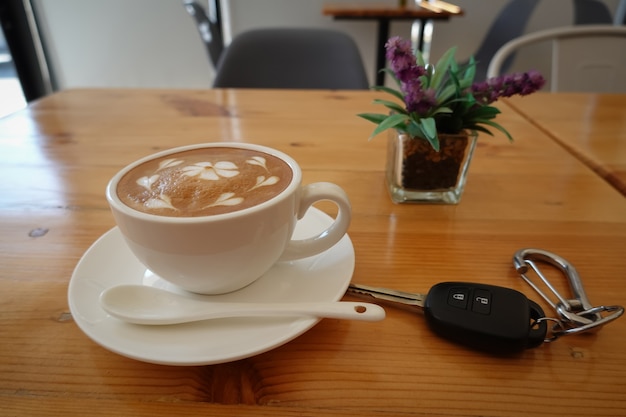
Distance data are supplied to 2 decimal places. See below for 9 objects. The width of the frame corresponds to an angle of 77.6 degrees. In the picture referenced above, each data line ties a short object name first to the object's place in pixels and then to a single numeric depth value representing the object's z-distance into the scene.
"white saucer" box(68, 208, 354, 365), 0.30
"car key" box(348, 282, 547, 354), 0.30
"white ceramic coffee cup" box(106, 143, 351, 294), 0.31
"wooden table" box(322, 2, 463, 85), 2.31
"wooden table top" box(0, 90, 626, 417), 0.29
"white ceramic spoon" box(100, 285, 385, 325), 0.32
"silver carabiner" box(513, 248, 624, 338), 0.32
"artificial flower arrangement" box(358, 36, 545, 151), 0.45
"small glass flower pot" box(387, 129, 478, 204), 0.52
